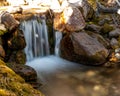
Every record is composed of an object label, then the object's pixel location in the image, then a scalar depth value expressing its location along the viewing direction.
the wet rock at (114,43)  9.24
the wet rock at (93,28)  9.82
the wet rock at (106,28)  9.96
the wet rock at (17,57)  7.89
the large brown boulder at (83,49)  8.34
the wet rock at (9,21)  7.99
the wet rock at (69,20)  8.91
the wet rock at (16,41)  7.97
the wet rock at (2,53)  7.36
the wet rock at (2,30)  7.81
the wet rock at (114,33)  9.72
